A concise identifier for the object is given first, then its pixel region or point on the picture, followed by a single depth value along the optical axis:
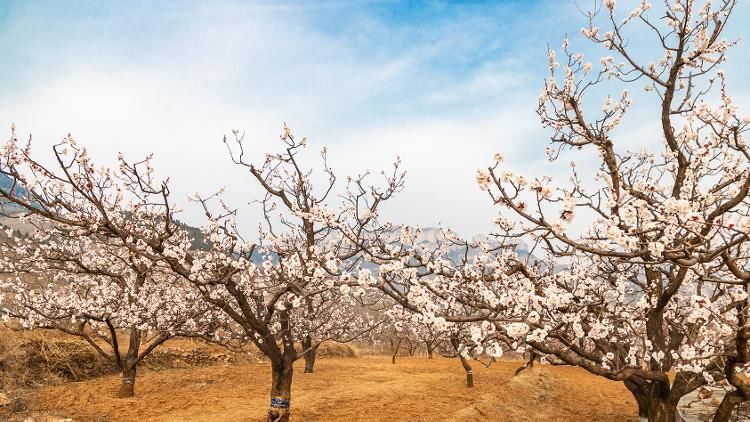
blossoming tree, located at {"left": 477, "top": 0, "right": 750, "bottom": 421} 4.85
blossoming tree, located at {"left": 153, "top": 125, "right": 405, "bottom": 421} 7.49
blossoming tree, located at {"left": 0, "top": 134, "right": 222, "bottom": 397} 7.23
